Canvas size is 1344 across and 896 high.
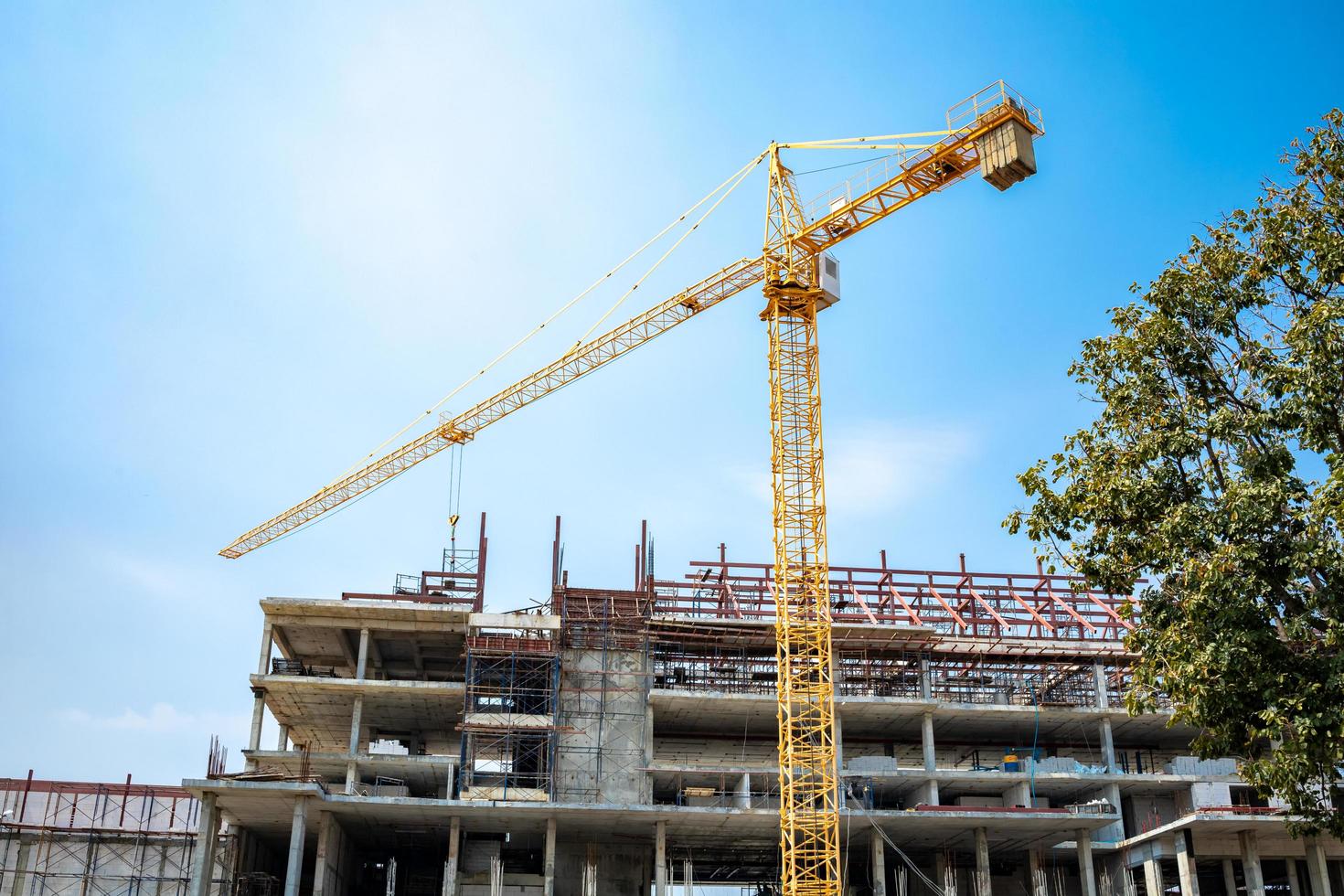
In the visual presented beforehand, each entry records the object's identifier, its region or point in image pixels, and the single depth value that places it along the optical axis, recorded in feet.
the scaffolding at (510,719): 173.99
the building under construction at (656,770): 175.63
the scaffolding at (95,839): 187.01
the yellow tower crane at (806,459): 162.20
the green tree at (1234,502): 81.87
